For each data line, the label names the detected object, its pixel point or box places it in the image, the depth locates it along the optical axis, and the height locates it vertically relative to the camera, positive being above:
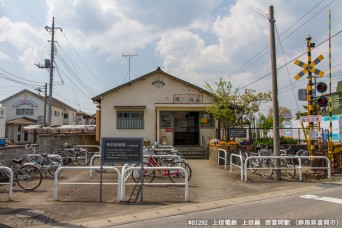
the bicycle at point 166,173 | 10.35 -1.16
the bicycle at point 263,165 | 11.59 -1.01
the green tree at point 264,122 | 24.20 +1.28
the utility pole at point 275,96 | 11.31 +1.52
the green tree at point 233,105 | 18.98 +2.03
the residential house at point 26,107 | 47.91 +4.72
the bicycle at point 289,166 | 11.41 -1.02
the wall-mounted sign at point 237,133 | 16.89 +0.29
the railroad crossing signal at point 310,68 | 12.14 +2.76
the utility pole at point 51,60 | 30.81 +8.00
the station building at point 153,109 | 21.56 +2.00
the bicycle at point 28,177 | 9.20 -1.14
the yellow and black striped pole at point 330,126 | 12.28 +0.49
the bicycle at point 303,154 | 16.05 -0.83
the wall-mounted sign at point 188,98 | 21.88 +2.78
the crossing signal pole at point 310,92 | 12.37 +1.82
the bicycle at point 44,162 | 11.23 -0.89
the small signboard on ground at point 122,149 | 7.99 -0.28
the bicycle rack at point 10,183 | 7.77 -1.12
